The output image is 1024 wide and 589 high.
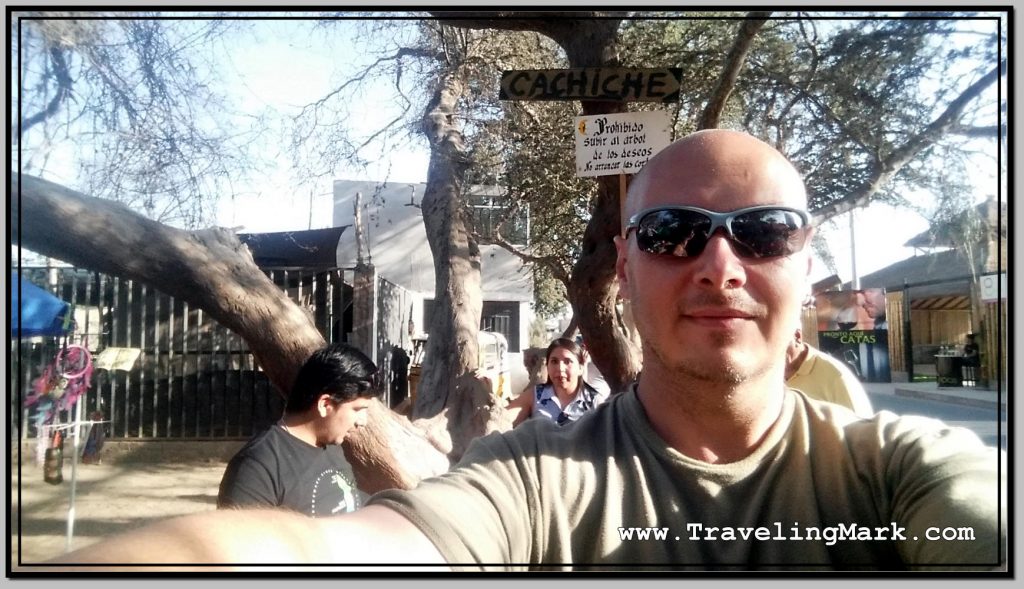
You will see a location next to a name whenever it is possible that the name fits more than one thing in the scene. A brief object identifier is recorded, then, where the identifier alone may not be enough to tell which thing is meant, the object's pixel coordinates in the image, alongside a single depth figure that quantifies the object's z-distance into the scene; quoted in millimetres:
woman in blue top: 3717
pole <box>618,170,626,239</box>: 3008
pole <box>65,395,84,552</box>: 3738
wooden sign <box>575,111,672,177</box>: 2883
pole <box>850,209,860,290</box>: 3766
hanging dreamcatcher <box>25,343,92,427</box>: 3586
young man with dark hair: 2227
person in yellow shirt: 2361
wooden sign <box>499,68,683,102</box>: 2887
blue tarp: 3320
